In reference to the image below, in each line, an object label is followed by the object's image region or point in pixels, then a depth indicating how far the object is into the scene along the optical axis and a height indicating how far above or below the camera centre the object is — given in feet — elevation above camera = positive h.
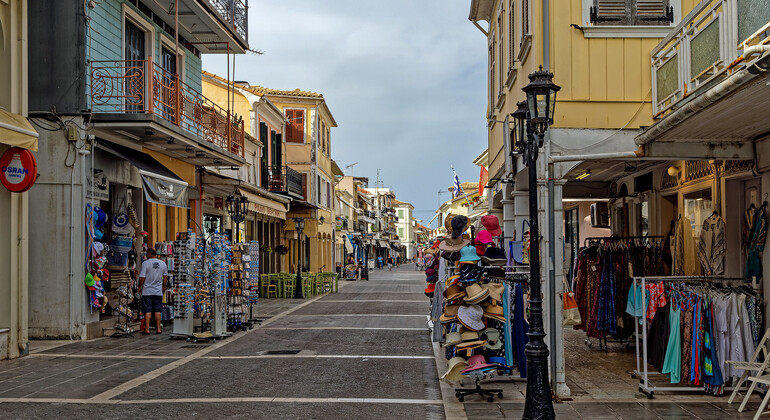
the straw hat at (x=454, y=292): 25.12 -2.06
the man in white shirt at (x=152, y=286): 43.50 -3.03
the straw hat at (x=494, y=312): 25.16 -2.80
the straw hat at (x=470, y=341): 24.97 -3.82
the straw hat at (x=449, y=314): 25.30 -2.87
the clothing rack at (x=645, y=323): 24.84 -3.32
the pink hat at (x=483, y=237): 29.12 -0.08
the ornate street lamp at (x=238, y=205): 58.39 +2.78
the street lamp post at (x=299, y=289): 78.38 -5.86
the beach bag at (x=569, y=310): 26.73 -2.95
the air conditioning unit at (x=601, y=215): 49.19 +1.34
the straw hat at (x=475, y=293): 24.68 -2.06
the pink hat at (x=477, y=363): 24.88 -4.61
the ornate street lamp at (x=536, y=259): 20.52 -0.74
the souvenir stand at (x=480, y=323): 25.00 -3.23
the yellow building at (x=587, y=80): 25.80 +6.14
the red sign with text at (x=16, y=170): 33.30 +3.35
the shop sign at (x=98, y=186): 41.29 +3.24
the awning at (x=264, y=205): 68.62 +3.42
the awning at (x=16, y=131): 31.76 +5.10
